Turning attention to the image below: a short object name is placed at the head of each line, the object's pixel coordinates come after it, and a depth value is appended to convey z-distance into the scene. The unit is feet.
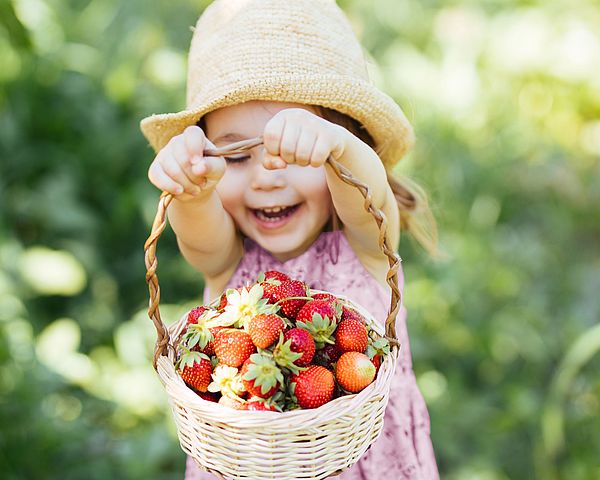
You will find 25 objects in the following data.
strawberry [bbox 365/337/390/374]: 4.23
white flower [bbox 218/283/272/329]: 4.15
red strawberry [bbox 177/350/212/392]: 4.03
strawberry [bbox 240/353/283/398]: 3.85
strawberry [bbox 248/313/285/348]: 3.99
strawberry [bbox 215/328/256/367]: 4.01
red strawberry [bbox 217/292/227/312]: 4.46
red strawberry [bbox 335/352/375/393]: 3.96
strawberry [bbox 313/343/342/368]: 4.27
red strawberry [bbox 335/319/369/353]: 4.14
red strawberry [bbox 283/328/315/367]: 4.00
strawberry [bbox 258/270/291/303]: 4.35
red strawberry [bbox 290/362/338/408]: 3.89
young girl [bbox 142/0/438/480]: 4.94
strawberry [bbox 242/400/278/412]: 3.84
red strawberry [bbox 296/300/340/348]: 4.14
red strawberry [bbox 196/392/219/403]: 4.10
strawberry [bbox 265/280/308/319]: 4.32
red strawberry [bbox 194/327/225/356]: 4.20
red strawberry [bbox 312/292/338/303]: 4.51
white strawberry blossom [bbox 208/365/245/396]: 3.94
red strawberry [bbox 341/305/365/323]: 4.36
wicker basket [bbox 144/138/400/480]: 3.76
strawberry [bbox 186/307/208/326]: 4.47
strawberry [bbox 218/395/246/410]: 3.87
